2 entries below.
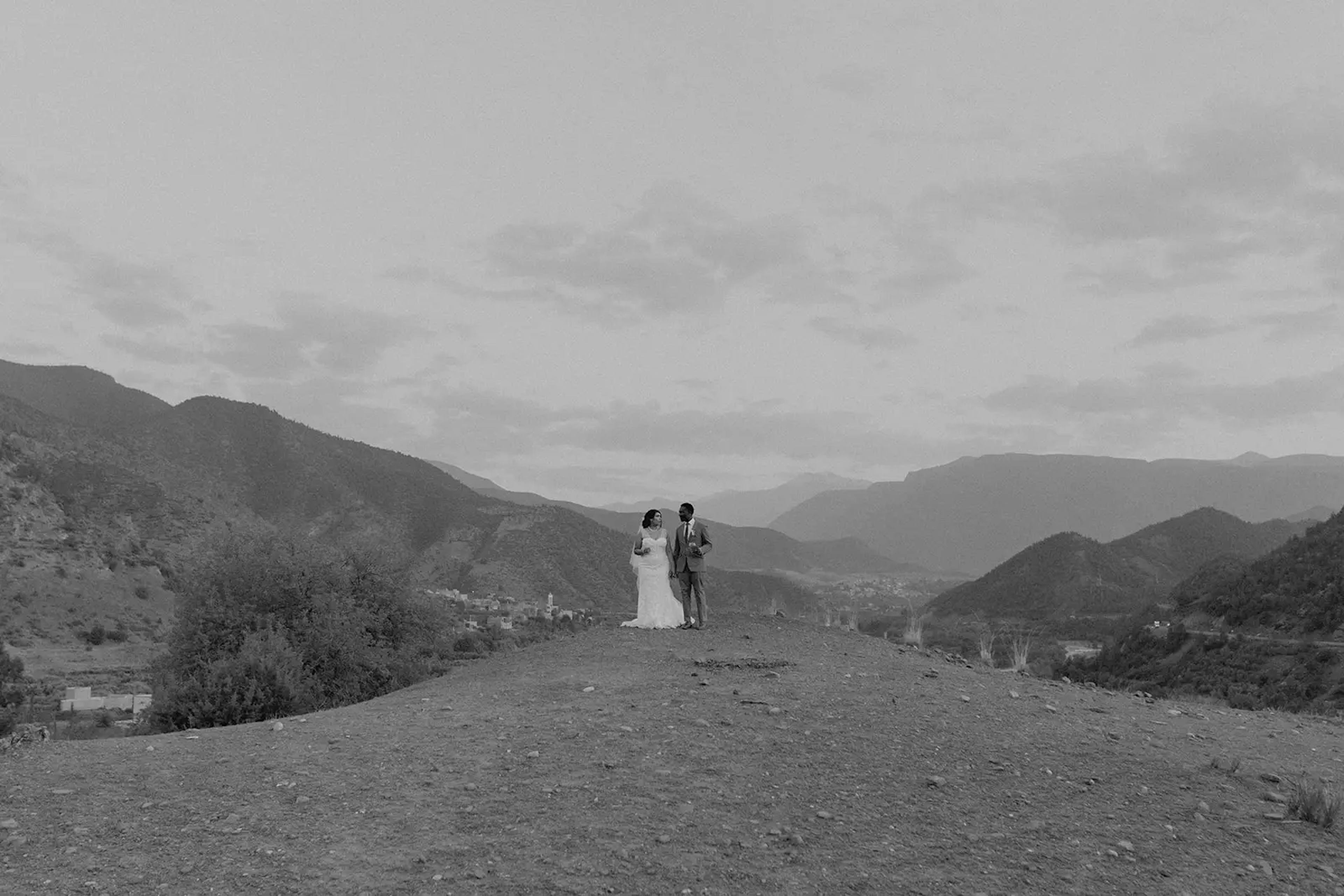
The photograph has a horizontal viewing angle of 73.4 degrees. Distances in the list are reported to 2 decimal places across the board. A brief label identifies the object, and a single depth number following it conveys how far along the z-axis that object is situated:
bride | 16.62
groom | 16.28
